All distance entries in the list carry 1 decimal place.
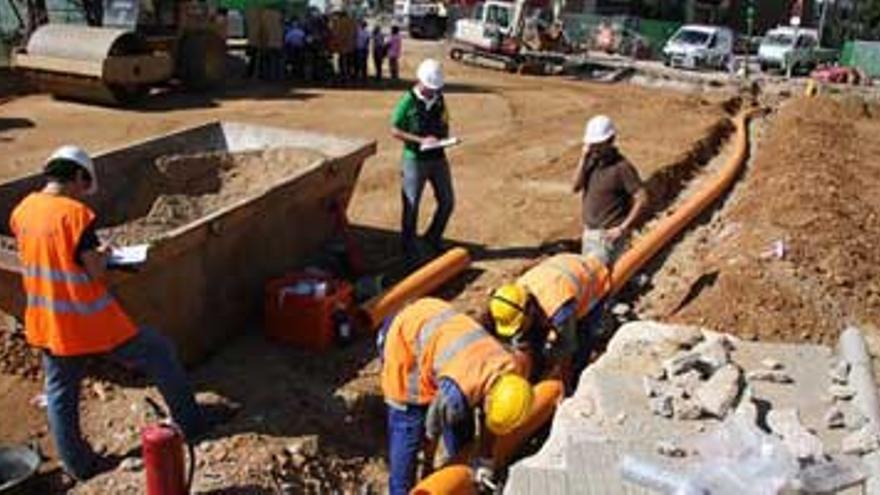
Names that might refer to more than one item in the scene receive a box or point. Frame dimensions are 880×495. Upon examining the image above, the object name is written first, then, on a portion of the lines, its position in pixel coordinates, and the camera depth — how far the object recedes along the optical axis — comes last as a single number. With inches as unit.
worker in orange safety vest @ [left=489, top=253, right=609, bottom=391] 234.1
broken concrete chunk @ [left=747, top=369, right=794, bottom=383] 208.4
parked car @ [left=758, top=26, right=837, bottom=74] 1469.0
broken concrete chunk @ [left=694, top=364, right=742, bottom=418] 190.4
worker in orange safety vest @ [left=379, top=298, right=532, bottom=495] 194.2
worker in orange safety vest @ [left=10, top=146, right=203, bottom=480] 215.5
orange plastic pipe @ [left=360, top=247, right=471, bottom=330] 313.9
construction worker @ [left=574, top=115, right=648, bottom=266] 304.5
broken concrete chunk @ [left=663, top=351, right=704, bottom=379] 204.7
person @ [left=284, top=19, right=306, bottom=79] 936.9
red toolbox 302.4
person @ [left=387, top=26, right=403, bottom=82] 1010.7
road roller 722.8
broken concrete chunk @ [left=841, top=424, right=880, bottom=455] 176.7
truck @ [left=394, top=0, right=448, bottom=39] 1699.1
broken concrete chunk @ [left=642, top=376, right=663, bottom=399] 197.9
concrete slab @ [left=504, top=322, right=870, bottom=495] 166.9
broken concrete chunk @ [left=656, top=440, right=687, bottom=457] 173.3
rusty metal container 261.1
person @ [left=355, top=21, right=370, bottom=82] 962.7
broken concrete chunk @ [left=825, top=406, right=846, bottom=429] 190.2
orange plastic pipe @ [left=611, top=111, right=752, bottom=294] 374.0
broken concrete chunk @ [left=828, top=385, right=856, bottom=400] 201.0
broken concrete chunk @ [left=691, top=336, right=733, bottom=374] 209.0
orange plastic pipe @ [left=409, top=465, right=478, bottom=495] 200.7
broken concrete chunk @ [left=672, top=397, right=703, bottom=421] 190.1
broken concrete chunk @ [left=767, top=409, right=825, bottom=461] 167.2
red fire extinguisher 206.8
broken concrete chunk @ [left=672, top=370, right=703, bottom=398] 197.9
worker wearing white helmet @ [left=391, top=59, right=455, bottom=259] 353.7
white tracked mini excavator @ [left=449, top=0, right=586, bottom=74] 1216.8
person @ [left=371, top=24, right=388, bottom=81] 1005.8
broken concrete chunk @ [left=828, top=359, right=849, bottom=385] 209.6
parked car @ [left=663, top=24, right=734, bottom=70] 1371.8
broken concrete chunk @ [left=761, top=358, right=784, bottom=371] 213.6
